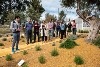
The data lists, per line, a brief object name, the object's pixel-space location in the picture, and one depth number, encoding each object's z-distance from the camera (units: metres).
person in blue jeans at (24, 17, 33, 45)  5.56
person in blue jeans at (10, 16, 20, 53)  4.31
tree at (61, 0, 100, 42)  4.90
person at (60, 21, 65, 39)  6.35
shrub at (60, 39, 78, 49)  4.36
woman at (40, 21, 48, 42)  6.04
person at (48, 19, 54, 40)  6.42
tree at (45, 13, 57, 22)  23.03
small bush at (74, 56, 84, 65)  3.58
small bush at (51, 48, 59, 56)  4.00
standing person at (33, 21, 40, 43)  5.90
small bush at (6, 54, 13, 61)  3.86
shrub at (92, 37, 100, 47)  4.55
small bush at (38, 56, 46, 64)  3.73
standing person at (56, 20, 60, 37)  7.27
